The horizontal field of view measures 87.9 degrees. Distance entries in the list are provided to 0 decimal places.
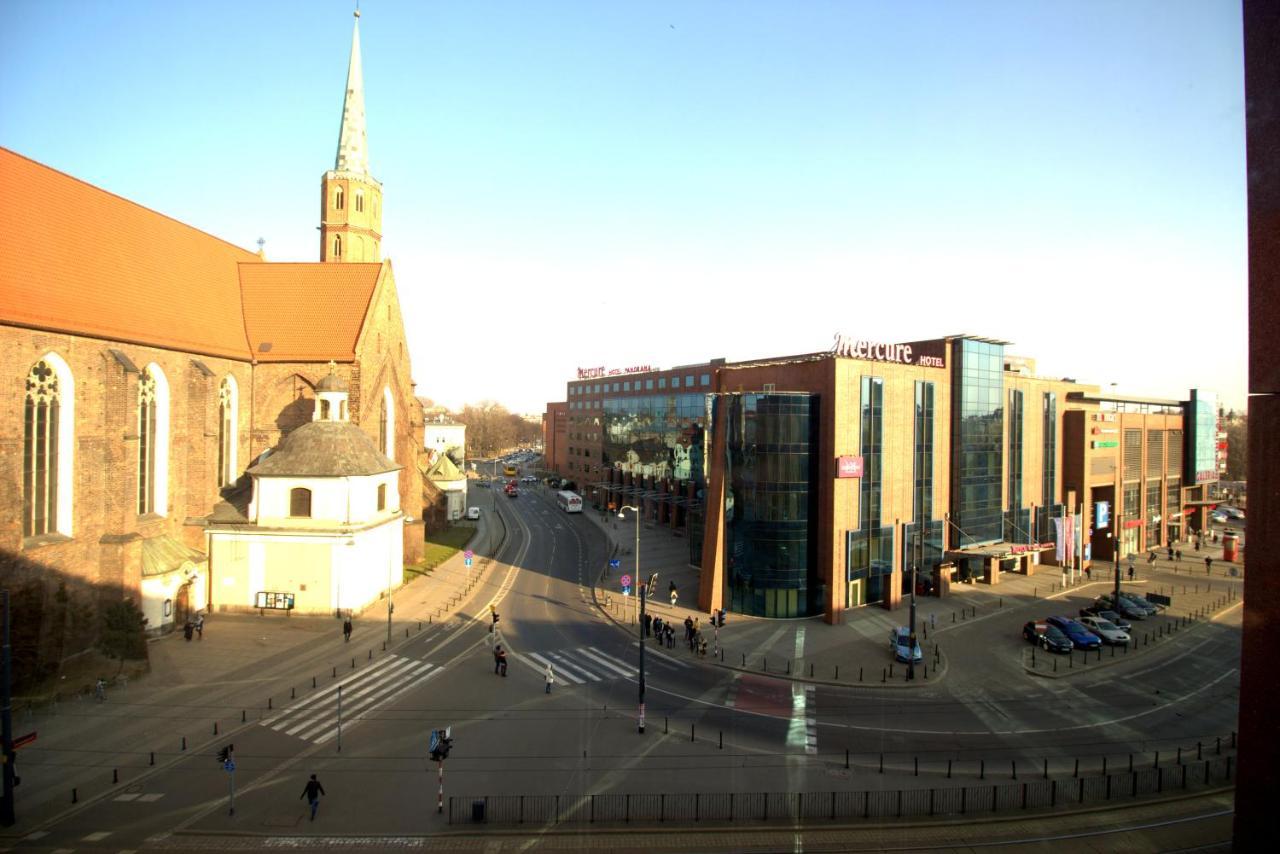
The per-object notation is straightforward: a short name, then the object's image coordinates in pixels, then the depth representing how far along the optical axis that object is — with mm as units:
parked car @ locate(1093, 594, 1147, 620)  40500
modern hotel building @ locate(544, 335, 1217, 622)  38000
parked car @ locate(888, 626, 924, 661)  30609
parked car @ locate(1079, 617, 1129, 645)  35125
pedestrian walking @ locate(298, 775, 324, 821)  17234
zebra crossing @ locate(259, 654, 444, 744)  23219
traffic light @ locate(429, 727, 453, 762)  17328
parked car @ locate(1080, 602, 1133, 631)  37566
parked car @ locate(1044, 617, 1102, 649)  34281
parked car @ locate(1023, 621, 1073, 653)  33438
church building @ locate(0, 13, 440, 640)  28172
